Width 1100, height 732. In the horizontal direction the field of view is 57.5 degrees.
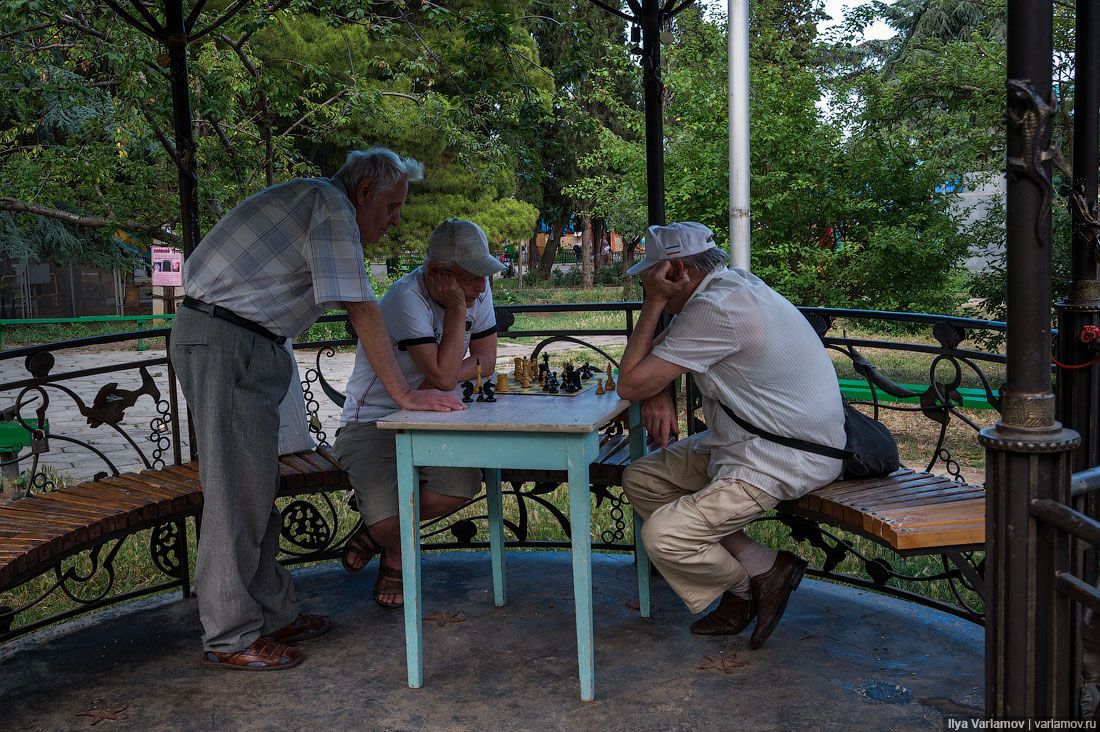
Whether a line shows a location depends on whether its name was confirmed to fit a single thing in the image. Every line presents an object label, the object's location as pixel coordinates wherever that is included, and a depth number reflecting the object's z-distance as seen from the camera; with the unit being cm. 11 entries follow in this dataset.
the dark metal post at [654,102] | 446
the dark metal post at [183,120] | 433
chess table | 311
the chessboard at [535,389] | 370
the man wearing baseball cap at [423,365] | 376
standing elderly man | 335
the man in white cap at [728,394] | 328
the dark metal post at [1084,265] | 312
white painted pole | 790
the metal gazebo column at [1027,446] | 194
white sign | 1639
